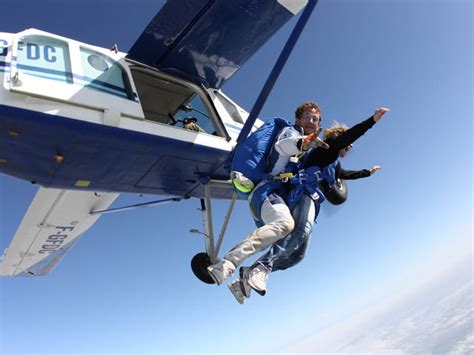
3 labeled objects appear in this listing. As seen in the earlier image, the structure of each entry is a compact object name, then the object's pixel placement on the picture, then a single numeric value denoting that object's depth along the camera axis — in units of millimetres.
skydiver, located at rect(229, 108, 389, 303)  3250
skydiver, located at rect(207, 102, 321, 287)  3197
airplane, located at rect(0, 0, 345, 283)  4996
